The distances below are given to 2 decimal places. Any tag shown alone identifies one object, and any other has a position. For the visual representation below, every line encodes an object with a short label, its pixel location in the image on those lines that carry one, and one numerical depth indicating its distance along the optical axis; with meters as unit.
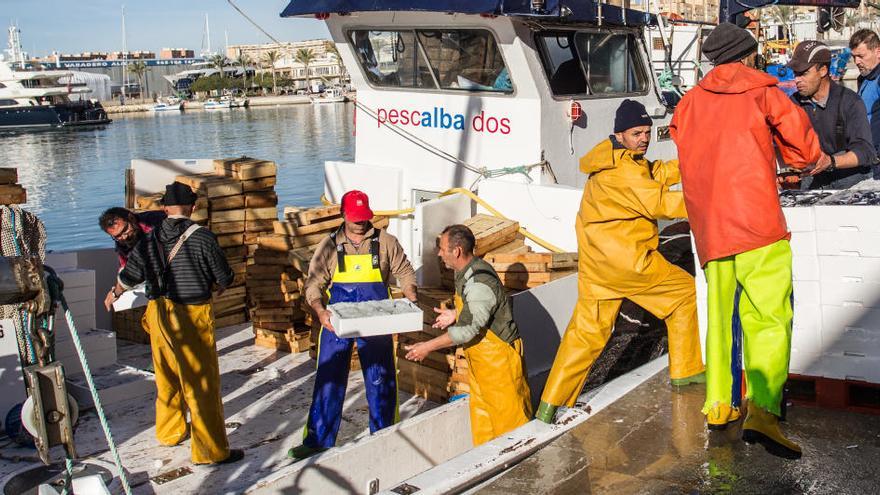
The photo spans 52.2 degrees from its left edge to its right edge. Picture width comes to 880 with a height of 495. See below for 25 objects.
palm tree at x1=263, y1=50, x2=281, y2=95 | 134.41
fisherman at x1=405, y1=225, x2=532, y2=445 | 5.36
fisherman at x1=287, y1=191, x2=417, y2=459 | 6.04
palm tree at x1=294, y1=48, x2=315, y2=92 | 127.62
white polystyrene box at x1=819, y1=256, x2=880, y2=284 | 4.40
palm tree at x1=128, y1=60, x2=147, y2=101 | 133.12
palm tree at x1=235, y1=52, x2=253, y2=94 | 132.66
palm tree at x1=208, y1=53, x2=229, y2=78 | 132.62
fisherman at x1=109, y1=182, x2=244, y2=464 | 6.10
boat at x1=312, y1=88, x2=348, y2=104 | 101.56
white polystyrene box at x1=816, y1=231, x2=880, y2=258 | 4.40
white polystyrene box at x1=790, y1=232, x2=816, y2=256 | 4.58
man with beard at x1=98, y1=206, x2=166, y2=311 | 6.35
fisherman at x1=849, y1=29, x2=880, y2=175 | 6.82
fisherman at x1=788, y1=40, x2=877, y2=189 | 5.77
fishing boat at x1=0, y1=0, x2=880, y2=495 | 4.29
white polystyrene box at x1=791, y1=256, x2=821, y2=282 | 4.58
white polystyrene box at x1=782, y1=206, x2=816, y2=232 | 4.56
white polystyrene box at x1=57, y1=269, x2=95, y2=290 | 7.83
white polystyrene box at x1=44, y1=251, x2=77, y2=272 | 8.38
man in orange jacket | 3.98
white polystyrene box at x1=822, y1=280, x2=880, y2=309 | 4.44
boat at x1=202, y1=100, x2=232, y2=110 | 103.00
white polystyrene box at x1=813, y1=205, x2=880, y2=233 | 4.39
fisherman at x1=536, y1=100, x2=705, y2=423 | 4.91
